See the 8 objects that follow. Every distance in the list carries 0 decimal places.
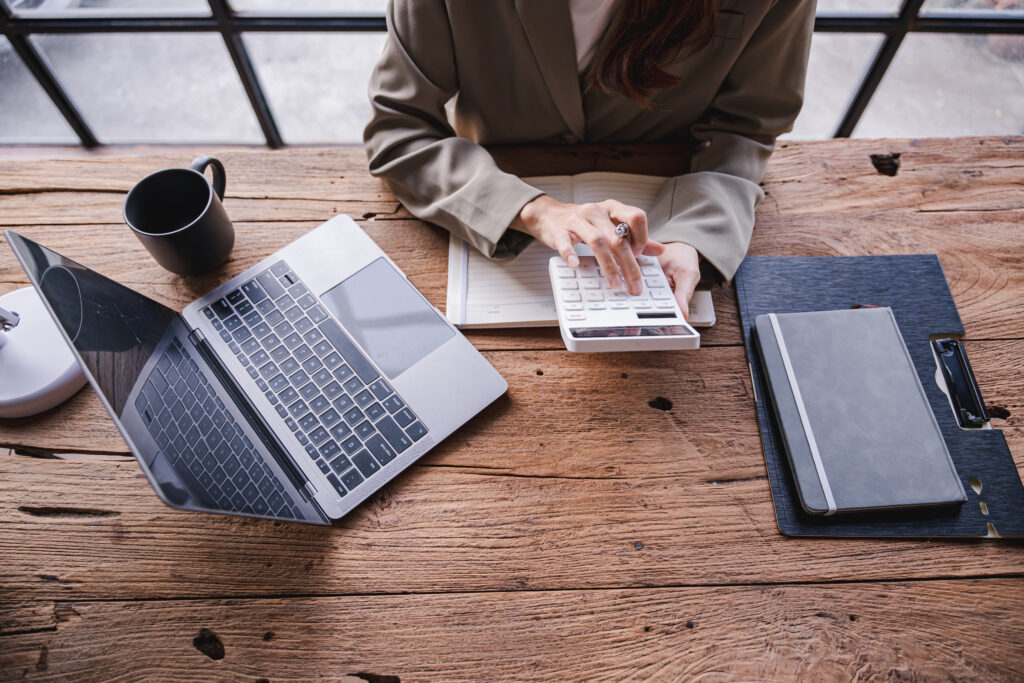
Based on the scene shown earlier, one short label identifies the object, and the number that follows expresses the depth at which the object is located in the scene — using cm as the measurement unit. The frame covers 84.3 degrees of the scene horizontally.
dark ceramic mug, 70
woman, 71
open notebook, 72
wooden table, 56
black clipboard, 61
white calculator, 61
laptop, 55
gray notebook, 60
